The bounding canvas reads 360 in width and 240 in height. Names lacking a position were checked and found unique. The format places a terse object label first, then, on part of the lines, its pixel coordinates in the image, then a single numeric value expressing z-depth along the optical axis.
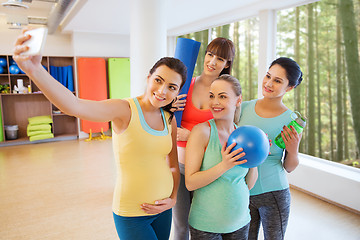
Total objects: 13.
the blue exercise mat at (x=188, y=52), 1.87
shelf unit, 7.16
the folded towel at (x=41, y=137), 7.01
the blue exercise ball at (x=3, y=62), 6.81
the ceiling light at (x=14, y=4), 4.29
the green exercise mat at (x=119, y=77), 7.64
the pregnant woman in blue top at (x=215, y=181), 1.31
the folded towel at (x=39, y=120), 7.03
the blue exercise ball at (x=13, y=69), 6.83
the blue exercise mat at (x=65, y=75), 7.45
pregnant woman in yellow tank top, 1.27
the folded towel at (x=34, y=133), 7.02
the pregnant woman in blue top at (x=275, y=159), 1.59
